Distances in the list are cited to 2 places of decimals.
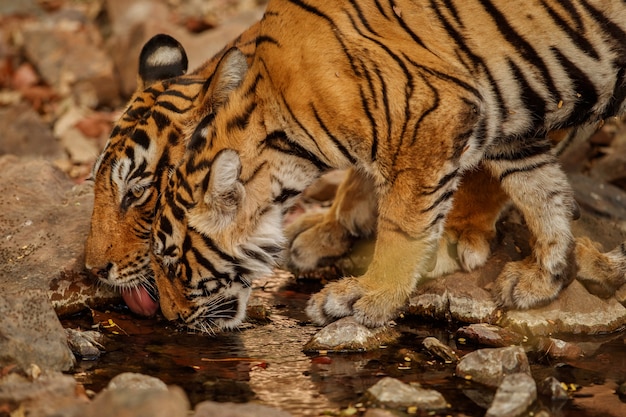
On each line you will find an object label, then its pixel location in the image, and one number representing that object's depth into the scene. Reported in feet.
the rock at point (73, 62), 61.21
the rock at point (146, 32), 55.01
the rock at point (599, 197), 40.42
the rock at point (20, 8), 74.28
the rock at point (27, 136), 52.54
